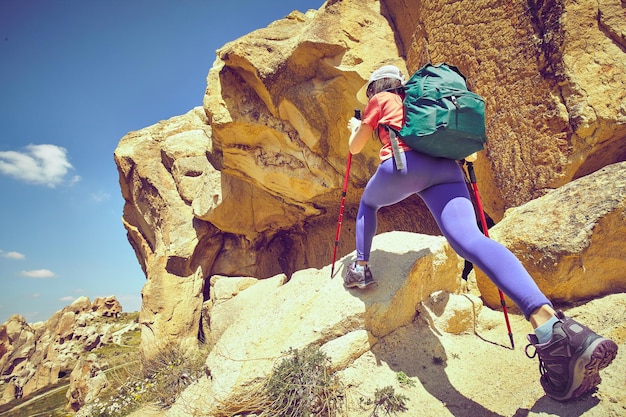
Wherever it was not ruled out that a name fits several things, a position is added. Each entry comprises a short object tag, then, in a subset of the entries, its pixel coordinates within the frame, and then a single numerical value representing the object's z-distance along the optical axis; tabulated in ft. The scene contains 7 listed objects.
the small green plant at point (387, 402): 7.50
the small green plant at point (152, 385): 12.94
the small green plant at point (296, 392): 7.87
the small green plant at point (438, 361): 8.96
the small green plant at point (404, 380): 8.23
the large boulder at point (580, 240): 9.28
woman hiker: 5.44
